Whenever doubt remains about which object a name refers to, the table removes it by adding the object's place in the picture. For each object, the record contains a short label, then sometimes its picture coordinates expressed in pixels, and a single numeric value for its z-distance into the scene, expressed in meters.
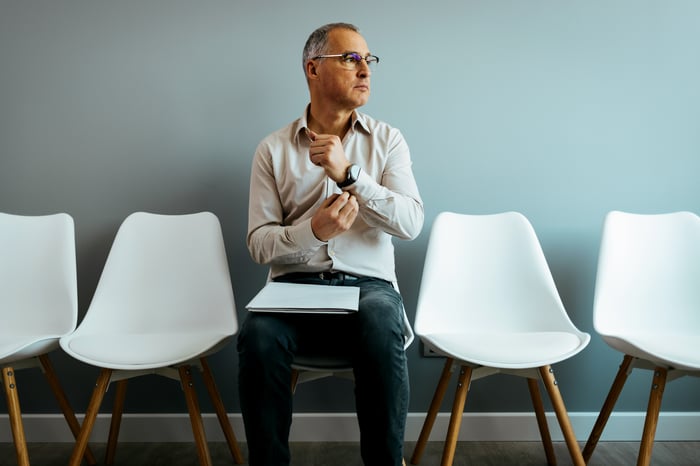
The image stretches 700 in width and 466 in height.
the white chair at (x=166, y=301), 1.62
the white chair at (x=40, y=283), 1.82
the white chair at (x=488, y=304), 1.57
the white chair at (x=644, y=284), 1.80
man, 1.27
